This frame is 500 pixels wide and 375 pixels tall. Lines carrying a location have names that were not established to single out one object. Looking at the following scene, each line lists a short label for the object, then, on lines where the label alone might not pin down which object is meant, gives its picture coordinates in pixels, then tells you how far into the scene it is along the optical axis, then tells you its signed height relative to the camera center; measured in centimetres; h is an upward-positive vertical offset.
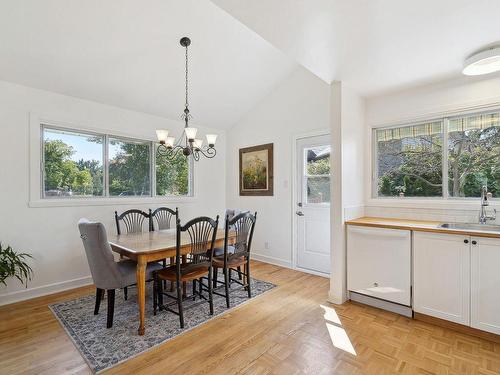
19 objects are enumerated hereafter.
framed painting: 450 +31
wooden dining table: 230 -55
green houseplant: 270 -82
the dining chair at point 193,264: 246 -76
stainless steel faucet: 250 -22
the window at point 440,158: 265 +33
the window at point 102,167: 334 +30
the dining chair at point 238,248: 281 -69
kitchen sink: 244 -38
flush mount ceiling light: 216 +106
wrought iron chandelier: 261 +52
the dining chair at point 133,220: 357 -44
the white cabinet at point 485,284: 211 -79
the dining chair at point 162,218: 380 -44
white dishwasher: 254 -78
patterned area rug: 203 -127
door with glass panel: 384 -24
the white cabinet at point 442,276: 225 -79
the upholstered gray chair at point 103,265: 225 -67
